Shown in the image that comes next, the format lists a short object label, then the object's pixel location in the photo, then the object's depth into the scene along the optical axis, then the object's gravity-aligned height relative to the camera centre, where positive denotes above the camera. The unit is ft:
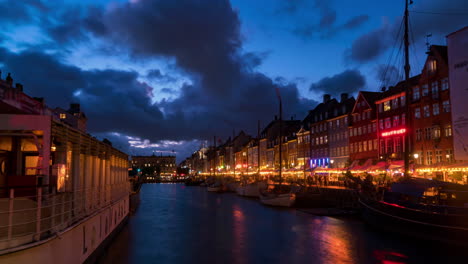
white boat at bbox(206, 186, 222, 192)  330.16 -16.98
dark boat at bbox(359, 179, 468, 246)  78.64 -9.42
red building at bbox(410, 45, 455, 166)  155.22 +22.15
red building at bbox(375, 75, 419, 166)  185.98 +21.68
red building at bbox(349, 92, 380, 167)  213.05 +20.20
